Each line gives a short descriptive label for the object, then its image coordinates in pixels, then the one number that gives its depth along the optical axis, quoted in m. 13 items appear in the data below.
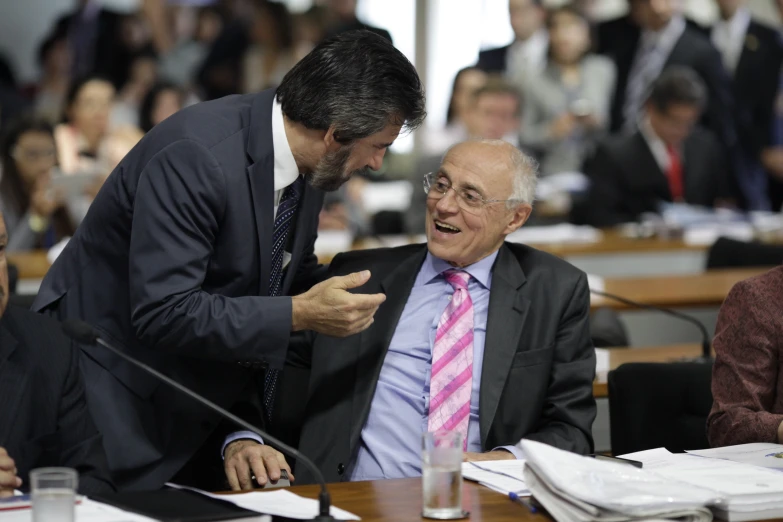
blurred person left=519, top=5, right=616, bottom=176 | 8.49
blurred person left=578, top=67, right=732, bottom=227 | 7.17
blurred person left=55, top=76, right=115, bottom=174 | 7.25
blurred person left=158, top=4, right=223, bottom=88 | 9.42
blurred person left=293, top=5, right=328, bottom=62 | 9.34
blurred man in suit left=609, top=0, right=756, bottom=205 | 9.12
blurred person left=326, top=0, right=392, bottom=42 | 9.28
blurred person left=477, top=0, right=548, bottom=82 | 9.52
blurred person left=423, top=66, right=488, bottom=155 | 7.88
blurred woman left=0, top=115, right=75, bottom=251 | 6.08
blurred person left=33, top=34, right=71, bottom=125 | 9.27
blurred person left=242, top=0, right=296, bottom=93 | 9.45
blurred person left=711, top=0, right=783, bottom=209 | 9.27
